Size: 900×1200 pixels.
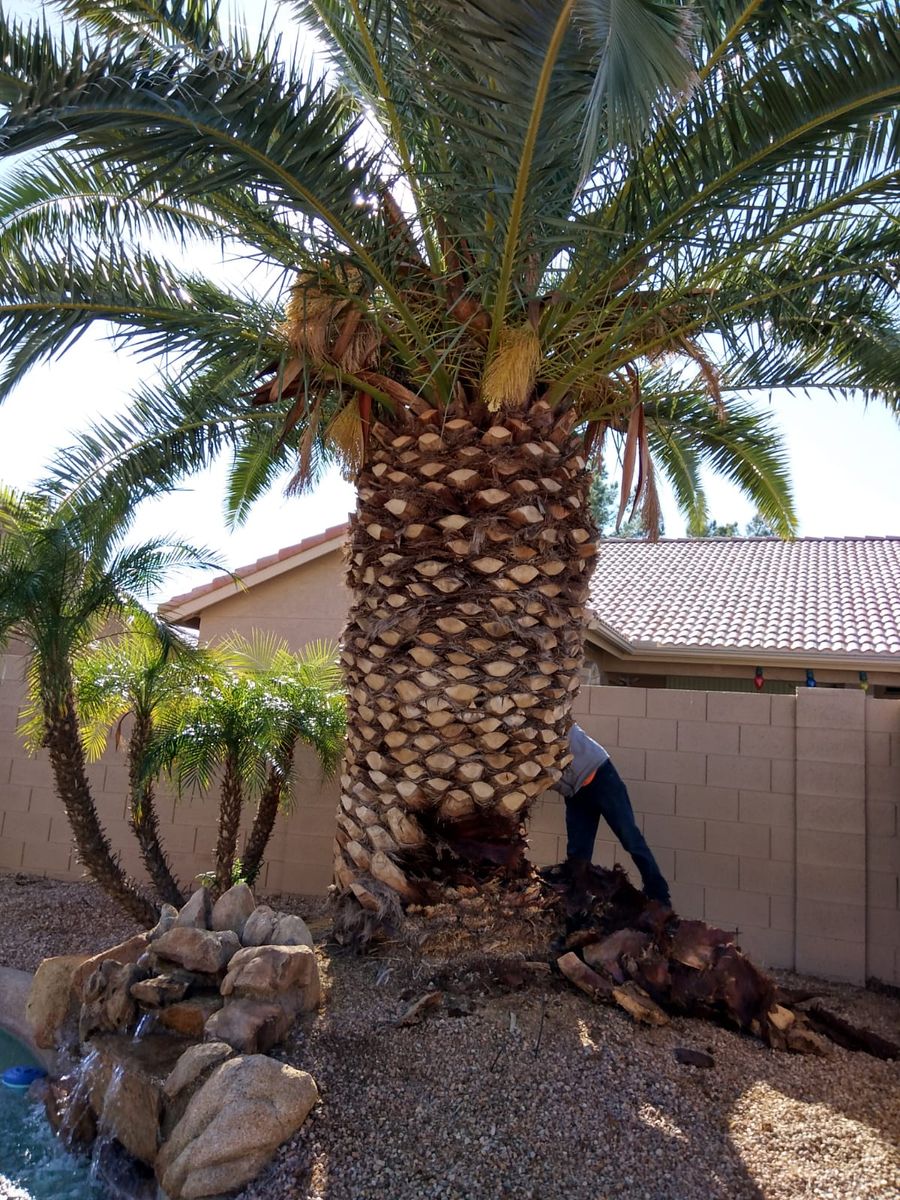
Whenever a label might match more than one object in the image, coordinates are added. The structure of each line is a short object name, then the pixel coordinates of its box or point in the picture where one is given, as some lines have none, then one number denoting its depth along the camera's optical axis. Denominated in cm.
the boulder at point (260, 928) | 489
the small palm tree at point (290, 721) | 690
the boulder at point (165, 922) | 494
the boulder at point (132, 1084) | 389
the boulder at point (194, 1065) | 385
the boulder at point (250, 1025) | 404
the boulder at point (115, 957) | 477
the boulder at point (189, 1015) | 432
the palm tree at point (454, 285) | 424
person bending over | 612
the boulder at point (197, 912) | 492
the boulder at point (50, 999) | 484
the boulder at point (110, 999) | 448
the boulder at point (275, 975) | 429
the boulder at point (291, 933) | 481
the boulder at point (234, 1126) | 340
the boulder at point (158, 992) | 445
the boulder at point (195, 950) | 460
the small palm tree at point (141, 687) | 692
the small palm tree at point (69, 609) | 626
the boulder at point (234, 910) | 504
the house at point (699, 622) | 1310
